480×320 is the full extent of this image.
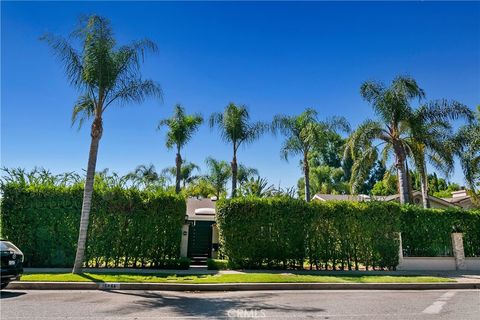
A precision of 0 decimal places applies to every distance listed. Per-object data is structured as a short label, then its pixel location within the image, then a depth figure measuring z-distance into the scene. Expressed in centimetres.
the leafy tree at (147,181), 1492
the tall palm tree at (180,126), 2533
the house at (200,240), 1692
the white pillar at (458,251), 1611
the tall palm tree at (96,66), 1272
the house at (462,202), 3247
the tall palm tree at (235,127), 2198
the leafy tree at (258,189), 1585
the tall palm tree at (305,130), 2183
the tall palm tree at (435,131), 1794
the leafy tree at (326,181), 4862
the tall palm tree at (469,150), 1886
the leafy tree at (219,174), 4084
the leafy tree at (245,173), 4031
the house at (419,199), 2936
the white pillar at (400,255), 1562
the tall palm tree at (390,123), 1791
